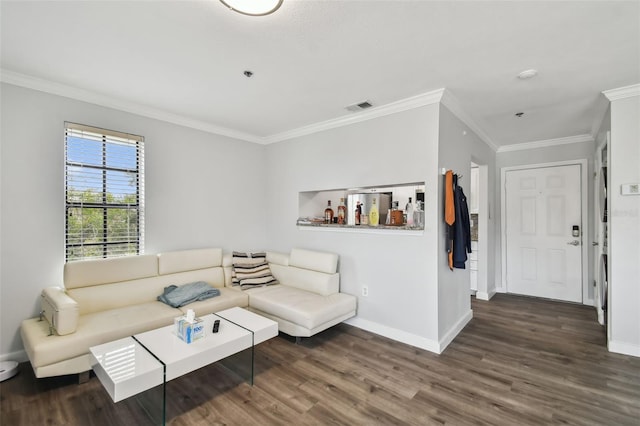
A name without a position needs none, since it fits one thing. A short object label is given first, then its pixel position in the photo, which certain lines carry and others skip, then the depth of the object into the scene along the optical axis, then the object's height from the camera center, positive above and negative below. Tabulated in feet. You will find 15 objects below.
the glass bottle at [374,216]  11.03 -0.07
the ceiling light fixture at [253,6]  5.19 +3.71
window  9.61 +0.77
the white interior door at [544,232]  14.33 -0.97
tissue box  7.14 -2.82
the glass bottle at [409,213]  10.41 +0.03
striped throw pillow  11.95 -2.53
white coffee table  5.75 -3.08
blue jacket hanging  9.82 -0.77
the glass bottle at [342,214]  12.39 +0.01
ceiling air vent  10.24 +3.82
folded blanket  9.84 -2.72
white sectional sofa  7.35 -2.92
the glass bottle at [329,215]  13.20 -0.04
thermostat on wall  8.77 +0.72
